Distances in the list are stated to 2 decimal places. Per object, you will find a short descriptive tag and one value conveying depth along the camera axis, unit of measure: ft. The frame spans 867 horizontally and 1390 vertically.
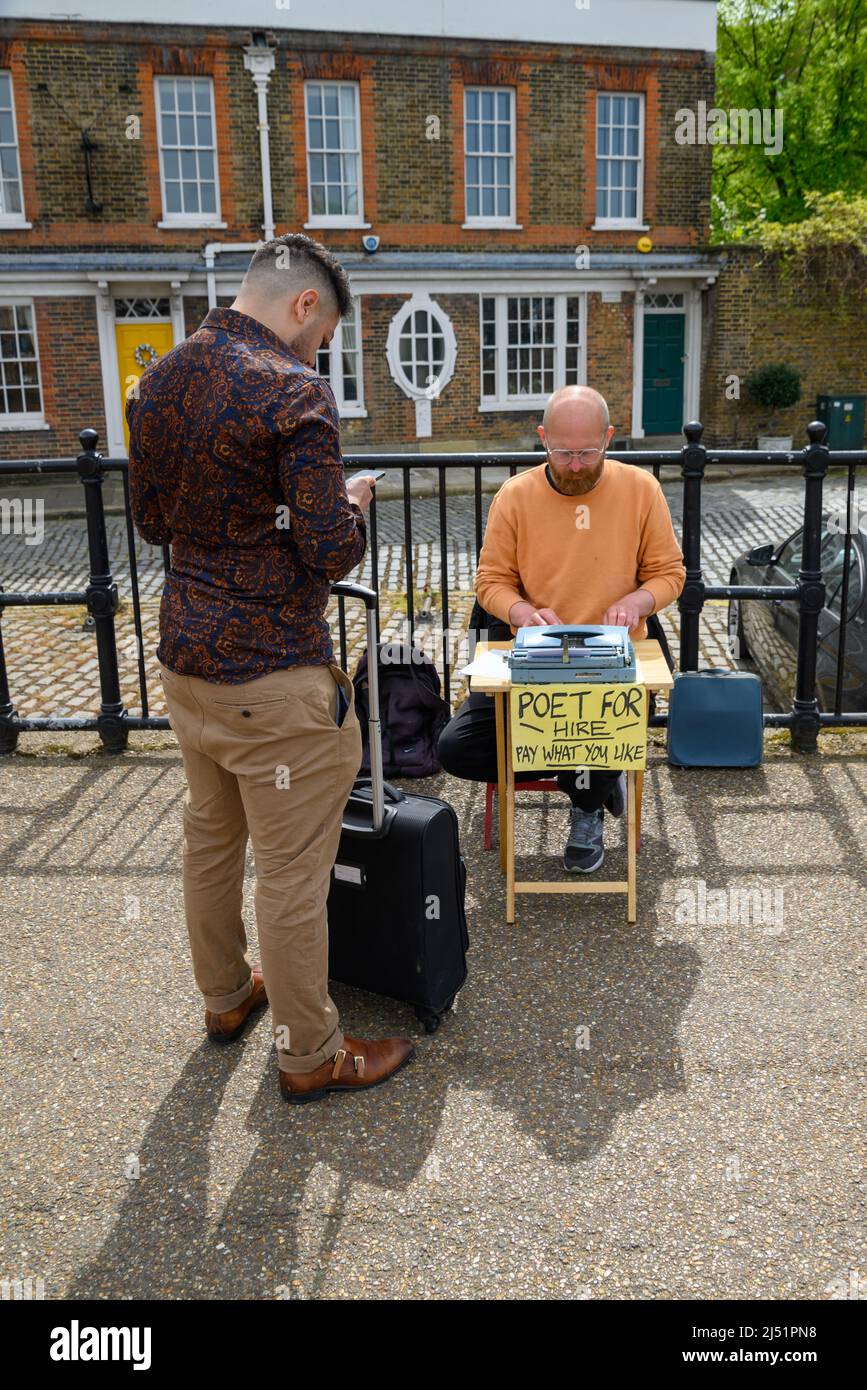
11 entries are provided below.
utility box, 77.61
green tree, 101.14
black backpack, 18.04
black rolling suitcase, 11.07
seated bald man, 14.64
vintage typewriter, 13.15
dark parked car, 22.18
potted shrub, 76.13
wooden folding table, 13.51
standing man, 8.86
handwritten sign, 13.14
